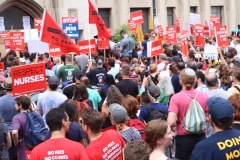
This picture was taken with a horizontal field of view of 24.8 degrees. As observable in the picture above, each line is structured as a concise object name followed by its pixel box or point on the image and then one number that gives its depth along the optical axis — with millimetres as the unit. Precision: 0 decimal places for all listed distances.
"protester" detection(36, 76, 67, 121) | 8852
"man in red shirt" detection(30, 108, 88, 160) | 5238
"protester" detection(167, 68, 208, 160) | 7154
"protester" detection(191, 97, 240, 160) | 4801
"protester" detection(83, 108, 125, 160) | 5691
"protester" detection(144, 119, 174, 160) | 5133
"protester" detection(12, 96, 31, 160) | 7535
